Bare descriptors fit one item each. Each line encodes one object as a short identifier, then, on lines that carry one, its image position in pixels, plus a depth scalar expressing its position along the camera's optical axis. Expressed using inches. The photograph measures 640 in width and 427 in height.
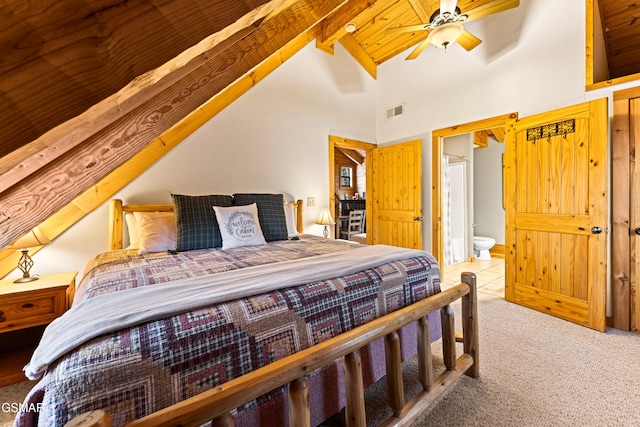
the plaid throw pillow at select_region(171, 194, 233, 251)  86.4
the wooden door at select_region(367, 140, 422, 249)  147.1
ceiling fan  84.4
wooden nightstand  64.2
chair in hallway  249.4
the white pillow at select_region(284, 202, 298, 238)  114.2
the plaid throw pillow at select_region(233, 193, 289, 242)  103.1
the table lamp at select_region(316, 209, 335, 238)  139.6
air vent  157.9
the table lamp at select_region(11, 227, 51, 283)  70.6
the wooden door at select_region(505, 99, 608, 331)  89.4
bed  29.9
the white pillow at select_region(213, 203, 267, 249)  88.4
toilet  189.6
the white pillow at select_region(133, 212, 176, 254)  84.4
